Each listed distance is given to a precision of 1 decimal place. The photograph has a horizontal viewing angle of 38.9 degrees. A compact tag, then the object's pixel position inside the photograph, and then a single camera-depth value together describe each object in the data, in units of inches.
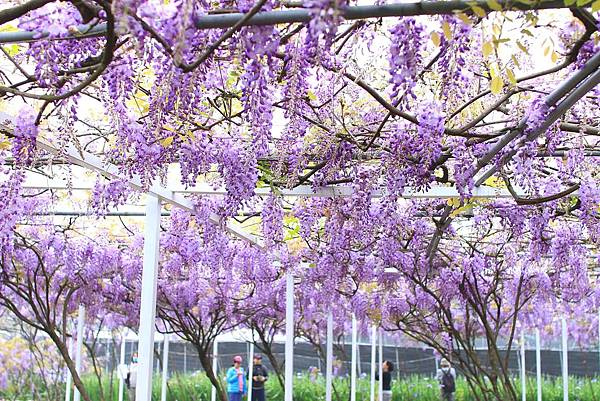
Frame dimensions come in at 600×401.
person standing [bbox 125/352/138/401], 498.4
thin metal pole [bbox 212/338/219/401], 477.9
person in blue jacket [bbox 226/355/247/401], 462.2
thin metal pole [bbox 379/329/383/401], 474.6
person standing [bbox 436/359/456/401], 493.7
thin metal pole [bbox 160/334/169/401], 416.2
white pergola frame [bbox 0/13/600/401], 178.9
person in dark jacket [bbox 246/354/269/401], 477.1
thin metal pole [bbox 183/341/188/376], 656.7
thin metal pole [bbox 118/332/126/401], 460.4
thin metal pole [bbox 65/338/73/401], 401.7
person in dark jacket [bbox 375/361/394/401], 494.9
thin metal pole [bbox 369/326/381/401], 472.1
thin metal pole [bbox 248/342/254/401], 465.7
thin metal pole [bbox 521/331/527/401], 466.9
